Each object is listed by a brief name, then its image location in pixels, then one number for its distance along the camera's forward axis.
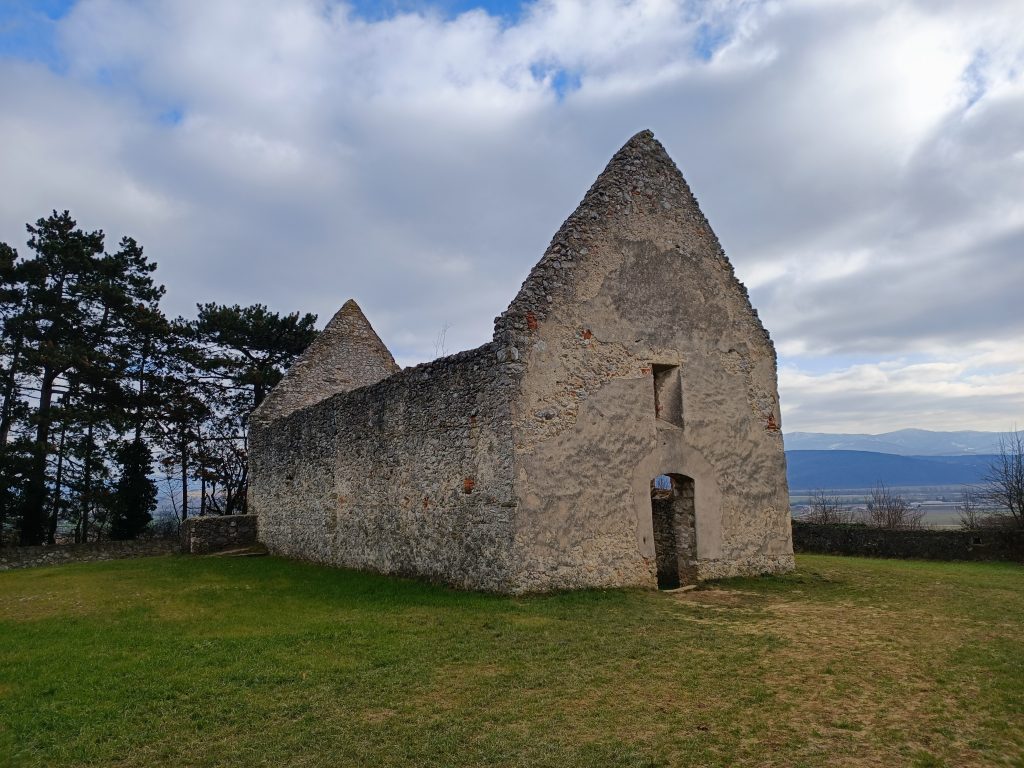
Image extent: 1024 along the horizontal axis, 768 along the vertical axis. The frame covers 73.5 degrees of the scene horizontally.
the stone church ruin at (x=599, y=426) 10.41
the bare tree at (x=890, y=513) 31.53
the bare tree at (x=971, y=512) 22.81
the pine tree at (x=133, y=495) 25.06
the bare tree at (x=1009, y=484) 21.66
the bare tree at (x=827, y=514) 33.62
